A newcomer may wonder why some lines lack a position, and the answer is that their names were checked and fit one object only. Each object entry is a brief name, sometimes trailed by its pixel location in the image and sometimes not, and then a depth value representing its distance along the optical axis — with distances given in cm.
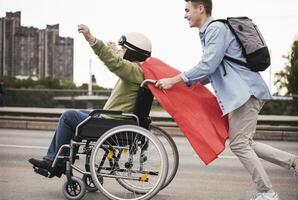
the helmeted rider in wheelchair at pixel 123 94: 446
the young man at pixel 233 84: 418
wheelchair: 433
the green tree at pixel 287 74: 2400
